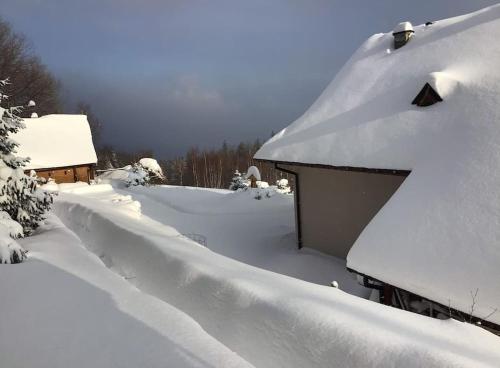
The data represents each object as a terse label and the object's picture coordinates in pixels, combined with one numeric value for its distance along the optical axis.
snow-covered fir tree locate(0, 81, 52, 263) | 6.40
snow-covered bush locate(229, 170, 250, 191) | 29.14
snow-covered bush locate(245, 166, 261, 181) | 28.27
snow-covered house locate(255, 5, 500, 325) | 4.77
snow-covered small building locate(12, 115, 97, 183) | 25.17
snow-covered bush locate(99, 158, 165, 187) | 29.31
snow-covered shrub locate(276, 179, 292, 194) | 26.30
